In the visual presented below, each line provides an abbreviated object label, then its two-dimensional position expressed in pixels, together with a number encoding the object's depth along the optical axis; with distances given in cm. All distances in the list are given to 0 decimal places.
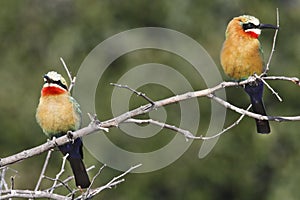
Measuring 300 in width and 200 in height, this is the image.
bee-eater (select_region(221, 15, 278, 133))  880
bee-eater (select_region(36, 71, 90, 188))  851
